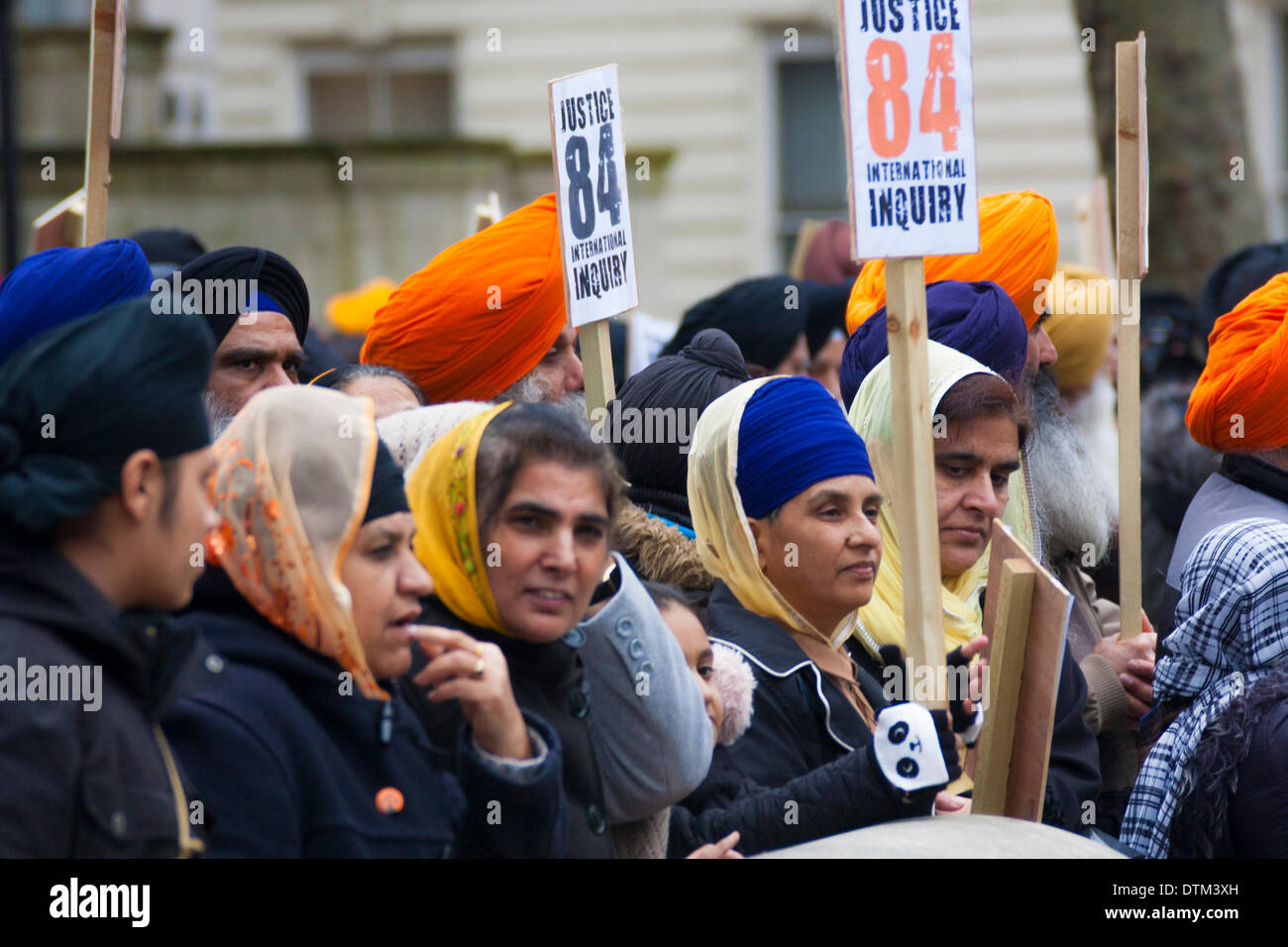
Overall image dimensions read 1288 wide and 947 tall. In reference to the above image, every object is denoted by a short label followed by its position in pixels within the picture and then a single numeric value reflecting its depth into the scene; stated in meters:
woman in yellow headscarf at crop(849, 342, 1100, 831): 7.25
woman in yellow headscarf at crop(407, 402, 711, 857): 5.29
